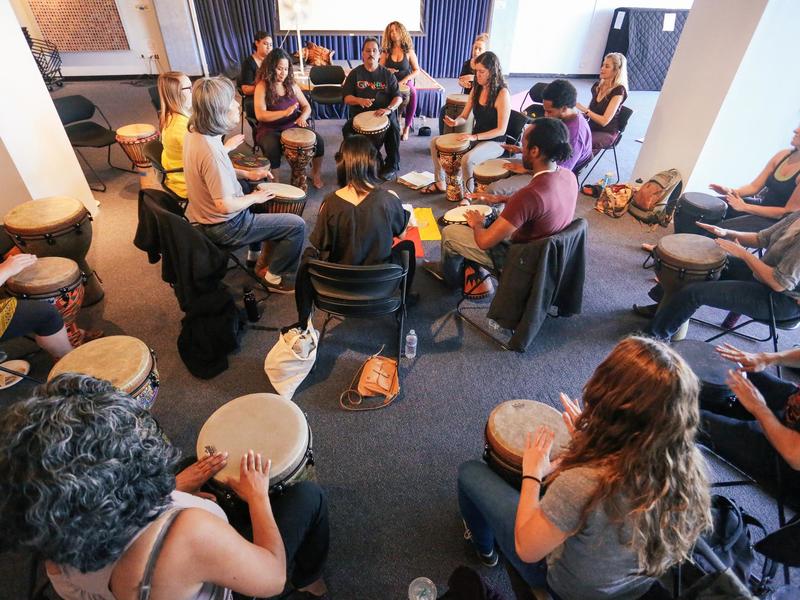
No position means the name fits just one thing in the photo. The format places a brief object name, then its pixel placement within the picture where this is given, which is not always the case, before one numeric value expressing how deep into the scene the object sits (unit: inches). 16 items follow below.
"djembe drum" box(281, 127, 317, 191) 167.6
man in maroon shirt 97.6
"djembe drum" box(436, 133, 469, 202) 165.2
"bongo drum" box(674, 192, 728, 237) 137.4
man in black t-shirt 192.4
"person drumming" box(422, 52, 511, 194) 163.5
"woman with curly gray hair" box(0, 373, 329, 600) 35.5
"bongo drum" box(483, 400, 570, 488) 65.4
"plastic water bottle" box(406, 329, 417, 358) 112.0
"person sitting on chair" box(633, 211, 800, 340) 94.0
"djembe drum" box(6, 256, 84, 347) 96.1
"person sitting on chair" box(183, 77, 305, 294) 103.3
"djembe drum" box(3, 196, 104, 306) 110.1
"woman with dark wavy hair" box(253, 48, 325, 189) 169.9
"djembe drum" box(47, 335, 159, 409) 74.1
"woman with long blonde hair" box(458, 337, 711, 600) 44.1
